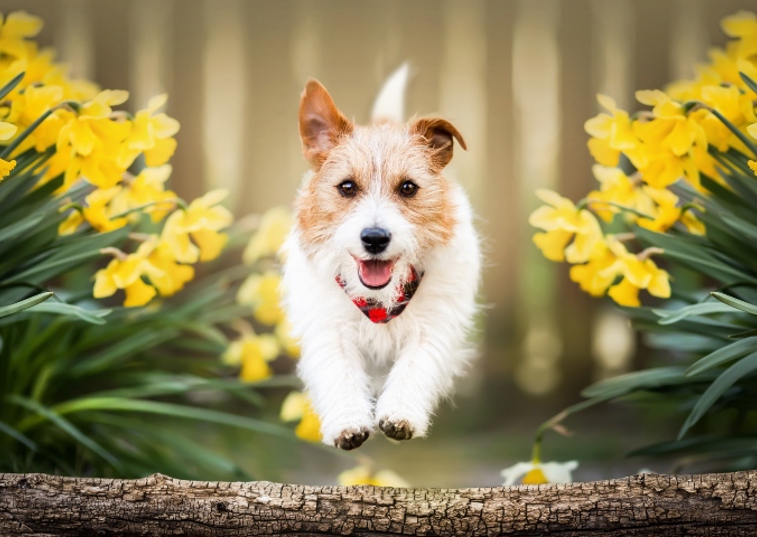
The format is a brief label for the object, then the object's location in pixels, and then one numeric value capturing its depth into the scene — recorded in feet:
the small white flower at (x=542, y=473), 6.80
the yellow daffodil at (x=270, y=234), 7.38
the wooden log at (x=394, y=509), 6.18
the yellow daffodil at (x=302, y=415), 7.15
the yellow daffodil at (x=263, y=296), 7.55
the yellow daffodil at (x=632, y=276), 6.56
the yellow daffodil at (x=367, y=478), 7.19
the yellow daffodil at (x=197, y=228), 6.64
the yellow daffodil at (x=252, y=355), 7.46
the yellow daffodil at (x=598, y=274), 6.63
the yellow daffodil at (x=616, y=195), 6.70
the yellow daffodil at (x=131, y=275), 6.55
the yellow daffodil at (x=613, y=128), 6.48
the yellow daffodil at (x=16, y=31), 6.63
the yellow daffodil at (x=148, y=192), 6.64
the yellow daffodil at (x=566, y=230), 6.61
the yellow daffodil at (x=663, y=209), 6.63
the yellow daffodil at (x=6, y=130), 6.21
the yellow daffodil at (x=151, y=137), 6.42
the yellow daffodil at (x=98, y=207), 6.57
